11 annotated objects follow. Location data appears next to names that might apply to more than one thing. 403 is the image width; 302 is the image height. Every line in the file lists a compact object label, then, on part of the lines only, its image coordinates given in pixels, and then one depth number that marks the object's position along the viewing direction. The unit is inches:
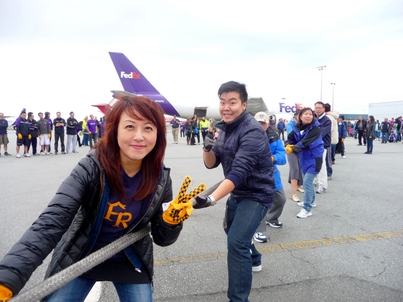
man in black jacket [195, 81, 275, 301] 88.3
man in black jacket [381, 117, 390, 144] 797.2
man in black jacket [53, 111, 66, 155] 515.2
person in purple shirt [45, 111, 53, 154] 544.7
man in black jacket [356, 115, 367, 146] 682.8
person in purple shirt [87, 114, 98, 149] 632.4
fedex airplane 901.2
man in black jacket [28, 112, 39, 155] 488.9
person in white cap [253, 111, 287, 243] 148.1
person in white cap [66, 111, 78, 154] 534.9
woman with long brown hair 59.3
